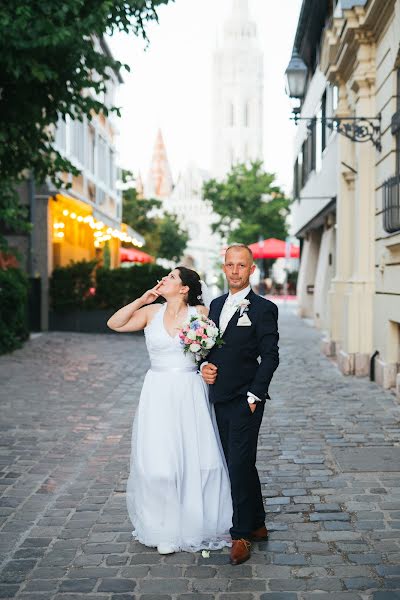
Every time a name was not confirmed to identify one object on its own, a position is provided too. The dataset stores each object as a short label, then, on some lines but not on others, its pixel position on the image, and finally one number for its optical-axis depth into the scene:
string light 23.01
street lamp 14.32
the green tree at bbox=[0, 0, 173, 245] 9.59
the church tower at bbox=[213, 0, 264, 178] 133.38
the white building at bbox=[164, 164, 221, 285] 138.62
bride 4.81
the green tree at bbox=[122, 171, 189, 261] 52.59
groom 4.62
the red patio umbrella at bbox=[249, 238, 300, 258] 36.73
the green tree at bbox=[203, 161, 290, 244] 60.25
